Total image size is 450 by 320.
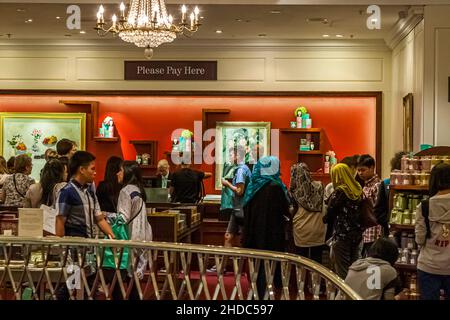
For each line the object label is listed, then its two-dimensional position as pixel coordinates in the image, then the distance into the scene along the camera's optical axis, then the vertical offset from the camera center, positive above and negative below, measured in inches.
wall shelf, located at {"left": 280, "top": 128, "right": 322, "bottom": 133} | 522.6 +16.1
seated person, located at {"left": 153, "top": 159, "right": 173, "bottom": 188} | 498.3 -11.7
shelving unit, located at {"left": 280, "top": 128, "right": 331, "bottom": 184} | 522.9 +5.0
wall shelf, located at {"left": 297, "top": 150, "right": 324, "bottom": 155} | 522.0 +2.4
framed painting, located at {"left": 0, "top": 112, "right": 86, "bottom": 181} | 541.3 +14.2
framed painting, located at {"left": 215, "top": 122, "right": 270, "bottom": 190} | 533.6 +10.0
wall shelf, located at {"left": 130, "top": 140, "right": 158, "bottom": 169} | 534.9 +4.0
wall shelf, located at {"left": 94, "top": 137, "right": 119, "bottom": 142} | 534.9 +10.3
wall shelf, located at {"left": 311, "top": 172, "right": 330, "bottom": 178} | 515.8 -11.7
